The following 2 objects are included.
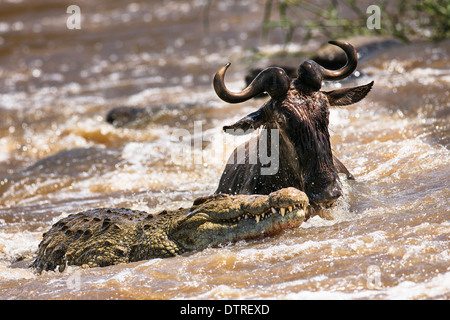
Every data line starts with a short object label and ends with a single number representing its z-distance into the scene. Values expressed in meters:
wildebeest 9.81
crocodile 9.28
